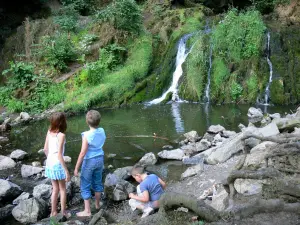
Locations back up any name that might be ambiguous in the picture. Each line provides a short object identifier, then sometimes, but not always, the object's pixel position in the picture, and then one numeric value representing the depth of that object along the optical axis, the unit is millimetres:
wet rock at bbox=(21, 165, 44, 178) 8086
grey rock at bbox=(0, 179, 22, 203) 6602
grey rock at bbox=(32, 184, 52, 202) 6592
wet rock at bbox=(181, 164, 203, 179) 7324
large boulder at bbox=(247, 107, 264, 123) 12641
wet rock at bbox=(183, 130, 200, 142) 10230
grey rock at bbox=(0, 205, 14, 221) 6099
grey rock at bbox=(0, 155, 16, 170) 8805
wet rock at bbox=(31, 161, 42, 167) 8841
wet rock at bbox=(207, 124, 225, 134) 10607
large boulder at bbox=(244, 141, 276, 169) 5402
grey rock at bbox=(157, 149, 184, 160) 8688
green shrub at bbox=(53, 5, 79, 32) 19953
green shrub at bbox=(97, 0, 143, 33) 18766
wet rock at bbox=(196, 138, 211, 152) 9180
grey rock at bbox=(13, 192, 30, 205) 6543
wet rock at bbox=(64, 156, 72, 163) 9026
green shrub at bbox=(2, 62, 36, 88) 17312
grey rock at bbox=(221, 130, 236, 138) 10161
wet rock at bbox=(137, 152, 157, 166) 8536
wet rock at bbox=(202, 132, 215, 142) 10080
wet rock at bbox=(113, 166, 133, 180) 7445
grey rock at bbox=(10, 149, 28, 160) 9523
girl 5449
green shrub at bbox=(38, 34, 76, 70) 18172
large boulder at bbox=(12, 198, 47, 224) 5845
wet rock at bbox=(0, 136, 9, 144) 11508
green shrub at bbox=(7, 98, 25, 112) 16250
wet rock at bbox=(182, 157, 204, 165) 8258
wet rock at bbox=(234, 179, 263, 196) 4996
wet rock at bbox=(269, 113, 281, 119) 11984
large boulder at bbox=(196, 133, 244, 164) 7555
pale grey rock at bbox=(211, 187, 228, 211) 4666
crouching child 5207
